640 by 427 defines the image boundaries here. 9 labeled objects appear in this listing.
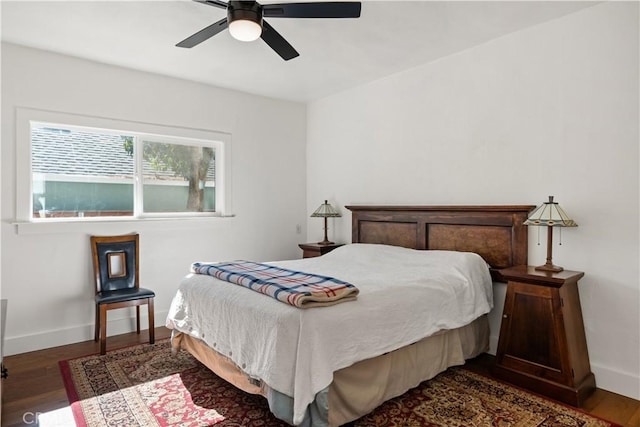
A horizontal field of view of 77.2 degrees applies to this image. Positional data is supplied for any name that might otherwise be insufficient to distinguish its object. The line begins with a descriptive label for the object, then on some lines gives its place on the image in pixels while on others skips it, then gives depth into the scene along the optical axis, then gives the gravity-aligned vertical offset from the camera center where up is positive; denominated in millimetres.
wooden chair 3340 -683
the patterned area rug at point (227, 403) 2264 -1235
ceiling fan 2125 +1037
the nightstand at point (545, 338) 2520 -898
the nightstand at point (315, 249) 4461 -524
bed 2012 -711
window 3566 +319
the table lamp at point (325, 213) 4586 -125
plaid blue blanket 2148 -493
